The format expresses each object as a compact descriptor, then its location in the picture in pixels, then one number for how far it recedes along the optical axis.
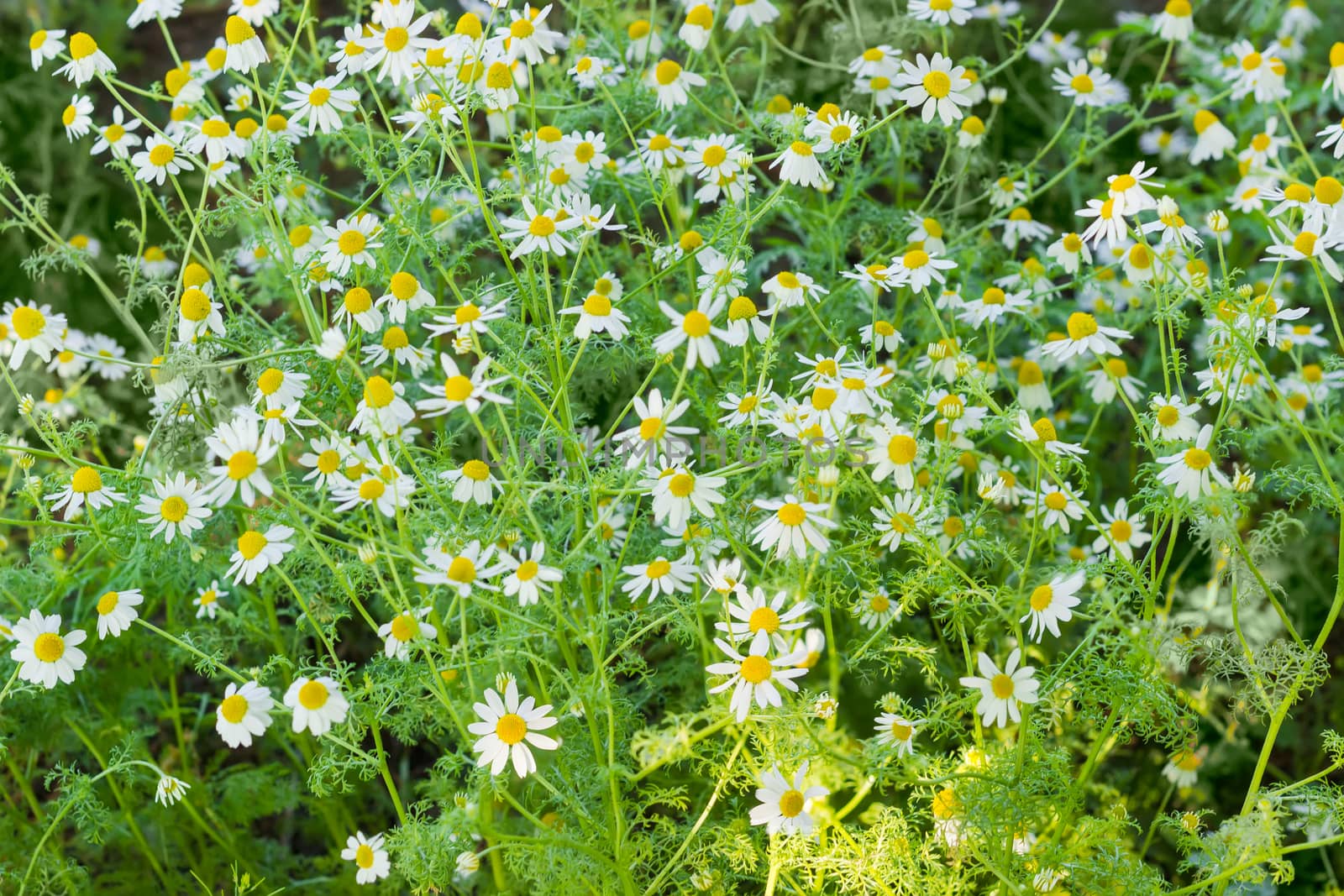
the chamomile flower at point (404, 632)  0.74
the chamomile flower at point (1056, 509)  0.80
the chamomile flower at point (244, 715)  0.75
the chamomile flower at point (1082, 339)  0.80
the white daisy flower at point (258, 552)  0.76
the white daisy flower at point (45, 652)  0.78
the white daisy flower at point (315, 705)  0.74
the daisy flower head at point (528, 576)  0.73
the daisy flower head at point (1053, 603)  0.76
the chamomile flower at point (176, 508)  0.78
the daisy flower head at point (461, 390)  0.73
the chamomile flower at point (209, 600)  0.82
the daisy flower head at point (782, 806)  0.74
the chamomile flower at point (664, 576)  0.77
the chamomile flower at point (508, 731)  0.74
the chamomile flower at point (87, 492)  0.79
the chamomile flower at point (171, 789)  0.78
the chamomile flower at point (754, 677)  0.74
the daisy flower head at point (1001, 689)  0.75
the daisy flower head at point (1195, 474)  0.77
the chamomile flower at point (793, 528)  0.74
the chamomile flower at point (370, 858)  0.77
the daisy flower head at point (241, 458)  0.75
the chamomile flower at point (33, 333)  0.82
